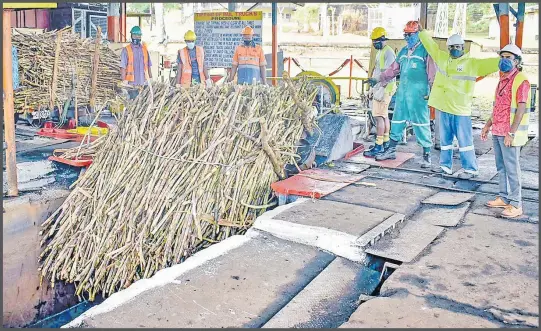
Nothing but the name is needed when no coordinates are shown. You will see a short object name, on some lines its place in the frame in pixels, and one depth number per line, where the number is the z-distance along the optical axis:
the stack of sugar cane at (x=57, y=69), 10.83
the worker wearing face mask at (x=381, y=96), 8.20
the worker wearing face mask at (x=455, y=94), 7.14
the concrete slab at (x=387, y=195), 6.07
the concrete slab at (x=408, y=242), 4.83
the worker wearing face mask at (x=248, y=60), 10.42
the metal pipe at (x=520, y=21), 11.20
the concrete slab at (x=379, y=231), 4.94
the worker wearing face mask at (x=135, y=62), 10.64
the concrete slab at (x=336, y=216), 5.30
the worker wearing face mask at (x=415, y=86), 7.75
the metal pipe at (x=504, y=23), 10.43
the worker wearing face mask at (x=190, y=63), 10.55
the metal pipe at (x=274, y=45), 13.78
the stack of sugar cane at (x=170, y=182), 5.85
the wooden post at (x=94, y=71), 11.98
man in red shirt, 5.86
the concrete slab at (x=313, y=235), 4.95
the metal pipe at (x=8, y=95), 6.50
